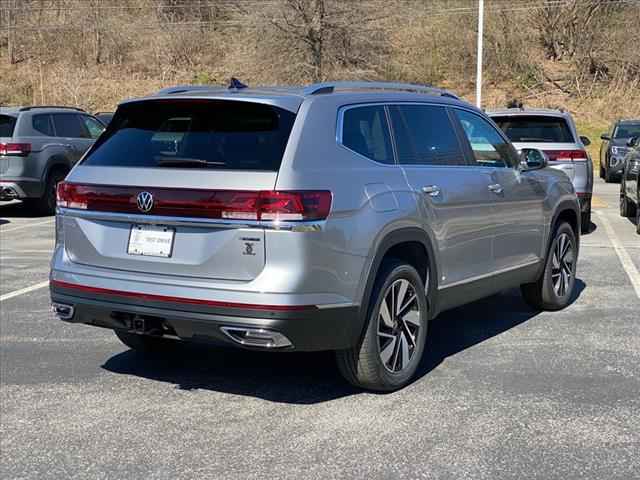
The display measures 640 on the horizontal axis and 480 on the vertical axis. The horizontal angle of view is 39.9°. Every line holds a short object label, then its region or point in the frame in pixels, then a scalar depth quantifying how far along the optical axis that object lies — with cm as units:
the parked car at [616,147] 2059
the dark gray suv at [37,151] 1453
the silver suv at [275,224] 442
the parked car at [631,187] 1265
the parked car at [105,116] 2264
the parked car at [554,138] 1137
